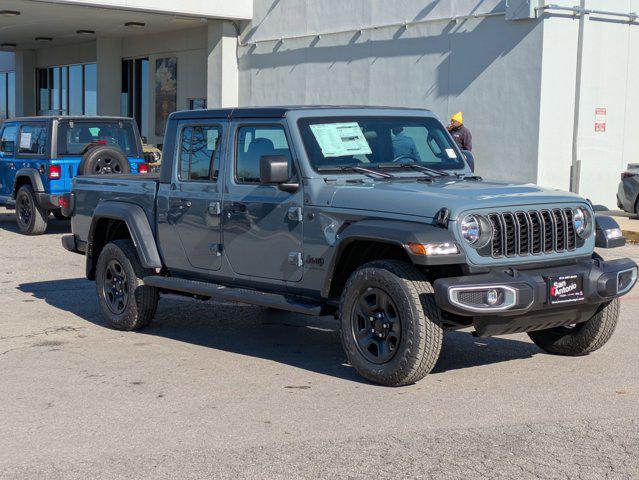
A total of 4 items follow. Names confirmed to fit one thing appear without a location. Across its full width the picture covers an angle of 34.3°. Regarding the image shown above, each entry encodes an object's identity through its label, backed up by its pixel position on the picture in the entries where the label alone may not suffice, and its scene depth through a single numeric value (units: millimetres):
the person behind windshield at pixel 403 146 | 7797
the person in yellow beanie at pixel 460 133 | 18016
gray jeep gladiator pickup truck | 6473
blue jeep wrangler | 16188
